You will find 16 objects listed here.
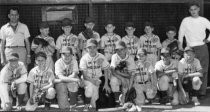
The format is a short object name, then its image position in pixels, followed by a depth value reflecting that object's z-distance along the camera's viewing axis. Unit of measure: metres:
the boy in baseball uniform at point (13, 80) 6.40
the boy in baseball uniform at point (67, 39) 7.20
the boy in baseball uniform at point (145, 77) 6.87
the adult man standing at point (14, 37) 7.13
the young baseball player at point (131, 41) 7.44
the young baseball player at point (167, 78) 6.89
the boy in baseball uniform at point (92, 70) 6.52
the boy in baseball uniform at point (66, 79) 6.50
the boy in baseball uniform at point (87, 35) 7.29
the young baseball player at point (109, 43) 7.38
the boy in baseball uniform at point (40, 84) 6.38
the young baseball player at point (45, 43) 7.09
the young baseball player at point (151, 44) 7.53
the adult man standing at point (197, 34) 7.41
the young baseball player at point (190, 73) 6.88
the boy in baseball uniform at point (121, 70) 6.71
